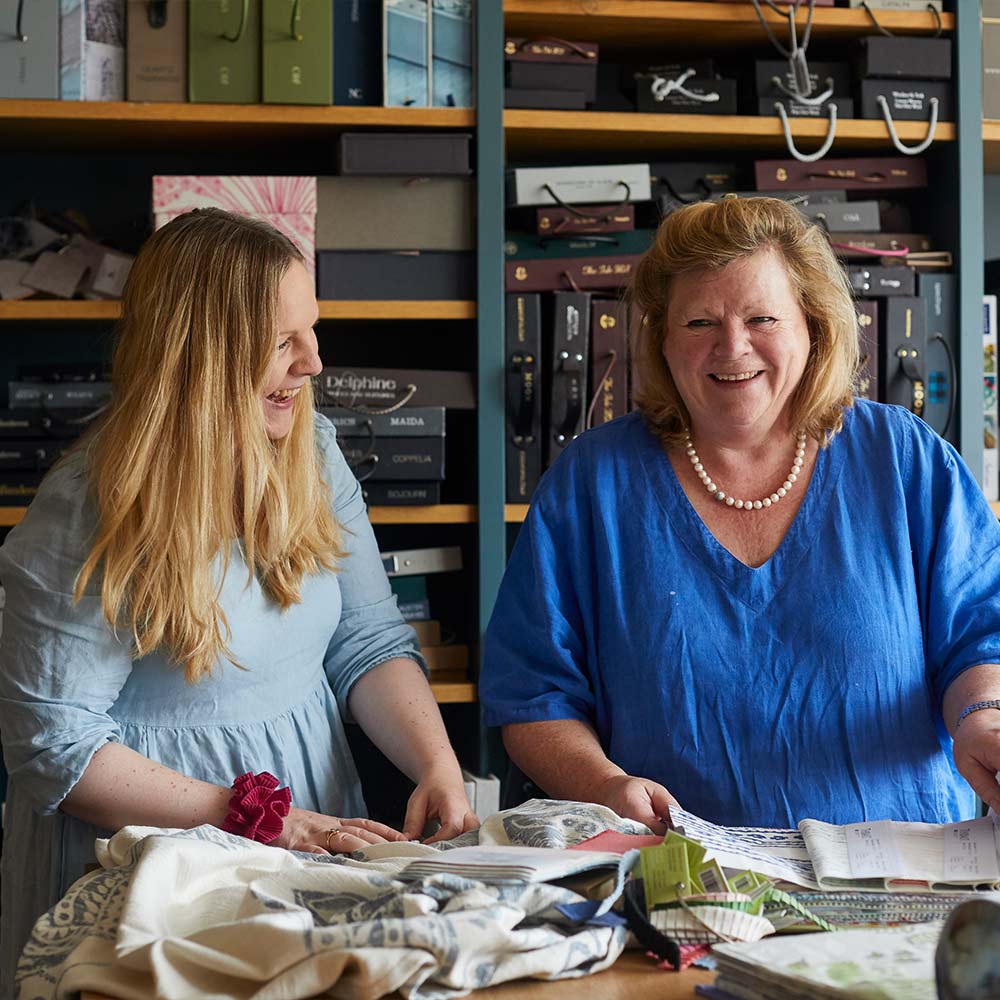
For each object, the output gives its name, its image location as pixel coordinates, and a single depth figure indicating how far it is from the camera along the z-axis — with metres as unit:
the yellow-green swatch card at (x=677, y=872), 0.95
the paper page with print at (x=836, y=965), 0.80
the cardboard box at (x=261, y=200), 2.29
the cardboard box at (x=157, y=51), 2.27
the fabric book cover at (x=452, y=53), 2.33
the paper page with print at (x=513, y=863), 0.93
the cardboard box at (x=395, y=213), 2.34
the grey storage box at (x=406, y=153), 2.30
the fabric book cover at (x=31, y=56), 2.24
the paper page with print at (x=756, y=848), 1.05
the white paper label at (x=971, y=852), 1.05
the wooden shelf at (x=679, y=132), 2.37
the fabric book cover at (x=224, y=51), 2.27
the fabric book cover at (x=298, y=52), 2.27
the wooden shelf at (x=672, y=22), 2.35
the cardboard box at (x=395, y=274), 2.34
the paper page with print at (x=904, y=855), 1.04
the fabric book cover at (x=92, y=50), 2.25
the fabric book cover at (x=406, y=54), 2.30
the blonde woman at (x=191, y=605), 1.42
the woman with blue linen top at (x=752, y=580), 1.42
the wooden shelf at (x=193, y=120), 2.27
